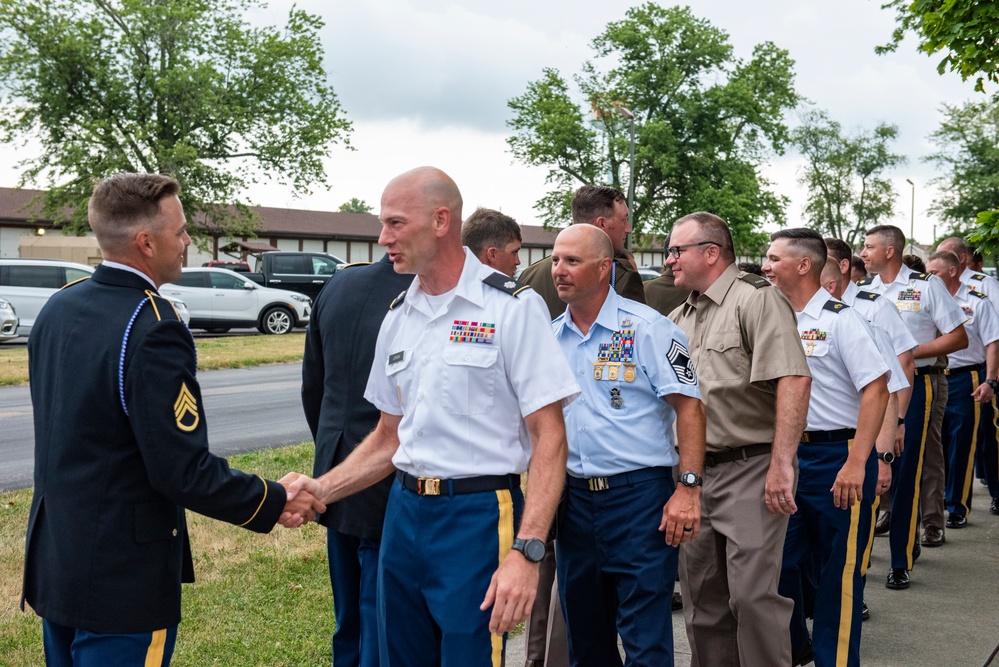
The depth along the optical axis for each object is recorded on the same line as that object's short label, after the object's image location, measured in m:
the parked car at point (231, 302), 25.11
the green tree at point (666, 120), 48.19
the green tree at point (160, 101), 37.59
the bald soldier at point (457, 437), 2.98
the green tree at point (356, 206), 123.38
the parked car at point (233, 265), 37.52
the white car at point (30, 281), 22.03
